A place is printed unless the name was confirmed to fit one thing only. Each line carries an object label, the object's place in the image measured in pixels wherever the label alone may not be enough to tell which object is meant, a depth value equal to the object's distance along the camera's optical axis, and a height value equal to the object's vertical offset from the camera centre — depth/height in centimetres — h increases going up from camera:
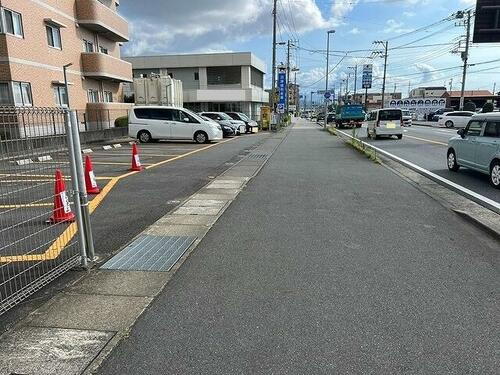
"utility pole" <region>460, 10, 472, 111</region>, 4042 +457
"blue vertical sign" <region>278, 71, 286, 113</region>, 4522 +158
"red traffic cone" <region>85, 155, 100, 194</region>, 865 -167
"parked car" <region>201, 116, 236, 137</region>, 2866 -213
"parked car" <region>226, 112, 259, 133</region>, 3444 -161
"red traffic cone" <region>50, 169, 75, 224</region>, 511 -137
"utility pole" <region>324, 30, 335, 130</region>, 5382 +562
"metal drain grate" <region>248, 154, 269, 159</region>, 1563 -216
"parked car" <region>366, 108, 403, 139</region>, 2425 -137
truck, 4031 -166
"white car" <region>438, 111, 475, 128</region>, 3671 -187
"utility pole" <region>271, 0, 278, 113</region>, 3819 +361
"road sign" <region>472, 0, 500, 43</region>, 1284 +238
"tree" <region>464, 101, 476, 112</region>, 5092 -114
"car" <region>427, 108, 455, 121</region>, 5481 -217
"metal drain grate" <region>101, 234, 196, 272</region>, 457 -182
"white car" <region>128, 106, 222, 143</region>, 2186 -128
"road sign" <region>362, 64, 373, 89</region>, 5559 +313
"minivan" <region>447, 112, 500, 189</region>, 926 -118
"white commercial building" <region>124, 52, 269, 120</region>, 5156 +315
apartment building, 1842 +260
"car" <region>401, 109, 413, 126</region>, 4416 -232
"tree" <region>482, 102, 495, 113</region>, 4015 -95
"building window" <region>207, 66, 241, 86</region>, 5488 +315
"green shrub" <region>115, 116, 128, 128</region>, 2830 -144
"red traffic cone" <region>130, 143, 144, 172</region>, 1196 -179
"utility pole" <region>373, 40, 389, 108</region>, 5931 +634
